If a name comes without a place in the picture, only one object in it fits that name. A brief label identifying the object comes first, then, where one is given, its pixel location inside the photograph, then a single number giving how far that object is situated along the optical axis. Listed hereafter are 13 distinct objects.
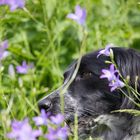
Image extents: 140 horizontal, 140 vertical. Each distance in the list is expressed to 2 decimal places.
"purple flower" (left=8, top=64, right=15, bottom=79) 4.65
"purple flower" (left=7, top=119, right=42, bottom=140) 3.63
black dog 7.31
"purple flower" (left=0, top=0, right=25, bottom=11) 4.53
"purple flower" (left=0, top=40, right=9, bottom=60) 4.43
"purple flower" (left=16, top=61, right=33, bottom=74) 5.14
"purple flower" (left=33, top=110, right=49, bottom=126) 4.41
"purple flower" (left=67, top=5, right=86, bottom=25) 4.29
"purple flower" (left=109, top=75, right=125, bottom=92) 5.31
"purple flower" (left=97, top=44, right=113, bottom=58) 5.51
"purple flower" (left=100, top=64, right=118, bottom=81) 5.31
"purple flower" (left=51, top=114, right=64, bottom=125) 4.23
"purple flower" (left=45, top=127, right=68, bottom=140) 4.11
